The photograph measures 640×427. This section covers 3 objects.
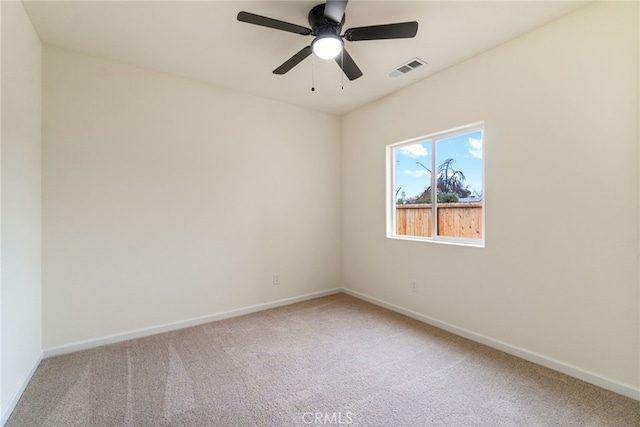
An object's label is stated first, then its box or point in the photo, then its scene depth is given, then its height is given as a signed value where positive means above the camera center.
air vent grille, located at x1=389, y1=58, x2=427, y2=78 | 2.68 +1.46
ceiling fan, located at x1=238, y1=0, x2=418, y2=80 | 1.74 +1.22
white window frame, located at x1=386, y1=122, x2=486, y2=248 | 2.67 +0.30
